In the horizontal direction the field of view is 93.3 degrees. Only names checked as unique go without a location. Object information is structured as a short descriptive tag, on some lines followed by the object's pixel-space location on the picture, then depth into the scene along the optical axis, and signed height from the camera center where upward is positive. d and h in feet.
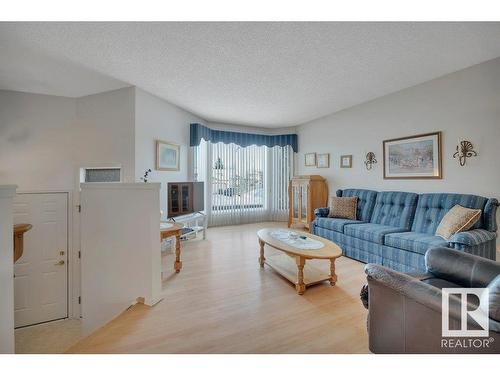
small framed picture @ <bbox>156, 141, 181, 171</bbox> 12.21 +1.80
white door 9.97 -3.15
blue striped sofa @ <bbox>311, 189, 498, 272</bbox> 7.80 -1.68
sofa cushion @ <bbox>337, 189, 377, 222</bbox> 12.05 -0.77
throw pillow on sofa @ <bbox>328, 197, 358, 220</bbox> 12.34 -1.04
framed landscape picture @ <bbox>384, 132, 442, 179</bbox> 10.23 +1.45
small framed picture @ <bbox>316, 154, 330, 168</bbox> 15.90 +1.90
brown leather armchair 3.49 -2.06
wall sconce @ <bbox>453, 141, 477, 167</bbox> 9.12 +1.42
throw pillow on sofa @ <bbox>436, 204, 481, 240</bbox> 7.88 -1.14
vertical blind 17.21 +0.66
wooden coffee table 7.52 -2.76
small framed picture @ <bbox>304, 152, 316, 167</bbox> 17.02 +2.12
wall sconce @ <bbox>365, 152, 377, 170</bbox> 12.86 +1.53
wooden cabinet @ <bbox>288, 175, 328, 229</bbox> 15.17 -0.60
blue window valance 14.97 +3.78
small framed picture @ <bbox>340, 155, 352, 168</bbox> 14.27 +1.67
